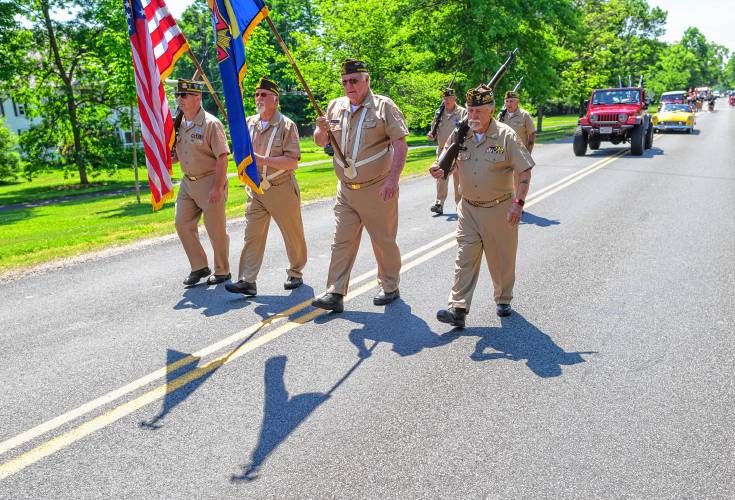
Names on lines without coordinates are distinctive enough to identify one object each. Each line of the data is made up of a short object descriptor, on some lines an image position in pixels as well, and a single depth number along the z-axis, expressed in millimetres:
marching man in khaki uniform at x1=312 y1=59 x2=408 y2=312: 5508
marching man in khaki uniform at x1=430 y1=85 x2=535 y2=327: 5098
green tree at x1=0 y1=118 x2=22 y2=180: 36406
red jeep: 20391
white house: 55903
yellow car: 31391
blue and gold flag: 5008
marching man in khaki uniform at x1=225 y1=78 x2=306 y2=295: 6121
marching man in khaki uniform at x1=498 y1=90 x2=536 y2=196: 9539
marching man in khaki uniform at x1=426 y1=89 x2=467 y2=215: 10201
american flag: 5723
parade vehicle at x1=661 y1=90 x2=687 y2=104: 39328
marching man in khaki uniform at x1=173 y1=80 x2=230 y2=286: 6336
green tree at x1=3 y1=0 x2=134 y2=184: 31016
